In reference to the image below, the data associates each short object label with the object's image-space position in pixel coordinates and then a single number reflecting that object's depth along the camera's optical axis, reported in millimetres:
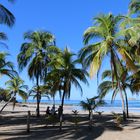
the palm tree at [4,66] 14488
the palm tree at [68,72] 15344
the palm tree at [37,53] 19199
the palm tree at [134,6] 12597
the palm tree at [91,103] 13048
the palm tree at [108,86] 19813
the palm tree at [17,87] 21503
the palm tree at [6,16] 9489
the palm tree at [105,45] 13306
